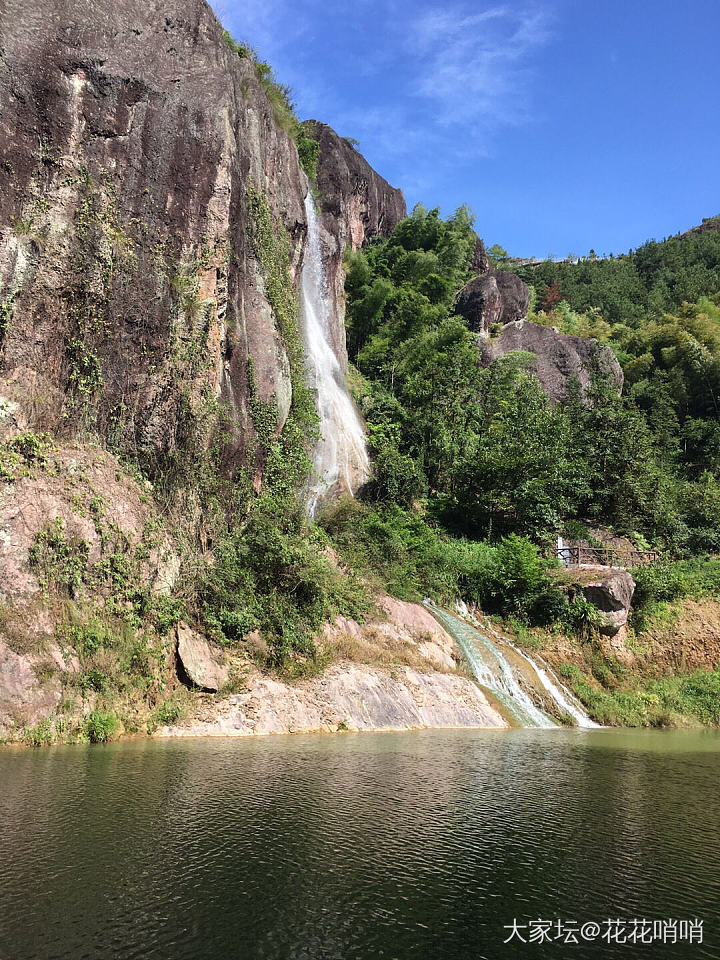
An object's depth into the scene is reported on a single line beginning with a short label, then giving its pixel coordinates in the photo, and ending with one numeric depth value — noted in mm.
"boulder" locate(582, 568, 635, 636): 21969
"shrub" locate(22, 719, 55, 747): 10742
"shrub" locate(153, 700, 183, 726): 12508
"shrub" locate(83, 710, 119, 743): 11422
